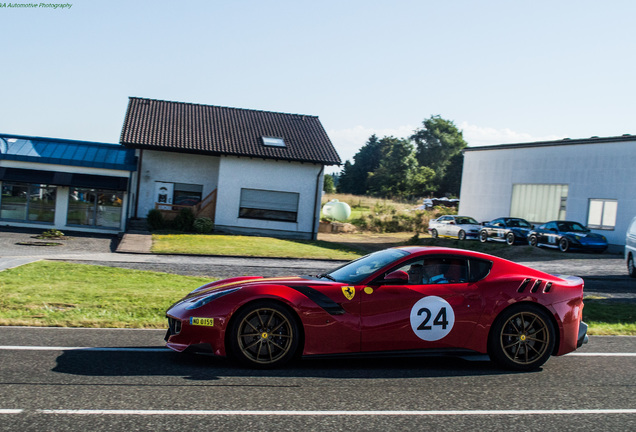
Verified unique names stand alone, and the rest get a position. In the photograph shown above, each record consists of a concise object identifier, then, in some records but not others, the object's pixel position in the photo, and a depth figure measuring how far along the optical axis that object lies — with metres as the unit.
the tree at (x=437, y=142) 104.00
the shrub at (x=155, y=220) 28.81
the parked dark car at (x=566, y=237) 26.89
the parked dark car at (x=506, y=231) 30.70
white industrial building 31.28
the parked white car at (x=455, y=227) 33.69
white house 30.52
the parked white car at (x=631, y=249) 18.33
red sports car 6.15
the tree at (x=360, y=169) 100.94
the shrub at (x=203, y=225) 28.91
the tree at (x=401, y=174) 78.62
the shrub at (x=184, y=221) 29.05
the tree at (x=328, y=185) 83.19
